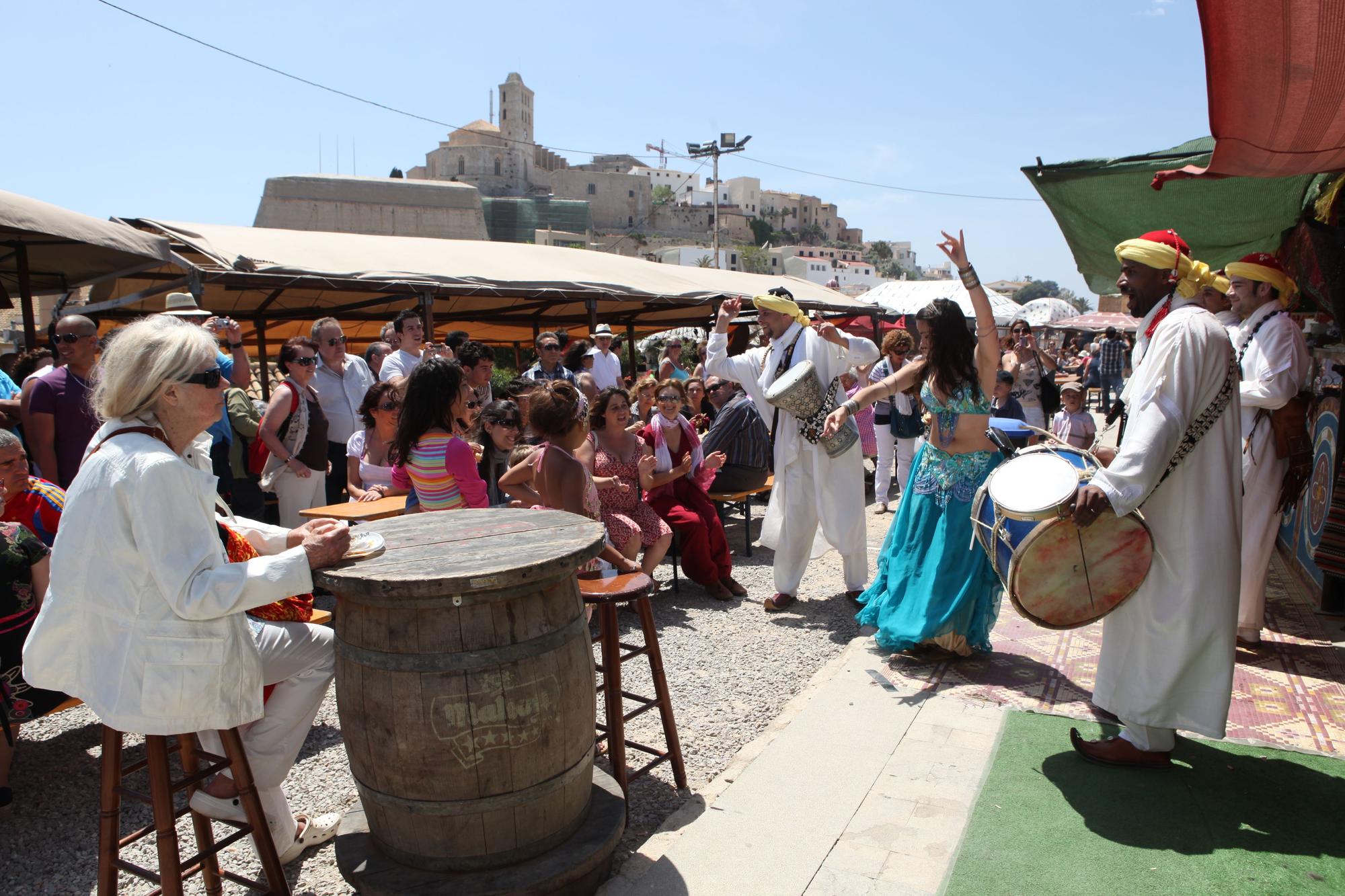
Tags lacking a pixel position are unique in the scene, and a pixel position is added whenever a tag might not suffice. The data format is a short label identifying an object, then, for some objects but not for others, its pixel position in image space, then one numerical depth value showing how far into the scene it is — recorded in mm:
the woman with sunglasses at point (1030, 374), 9680
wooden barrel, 2279
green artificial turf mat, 2545
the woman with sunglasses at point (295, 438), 5512
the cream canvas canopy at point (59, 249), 5320
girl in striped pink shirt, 4242
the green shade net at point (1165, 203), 5414
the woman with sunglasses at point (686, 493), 5953
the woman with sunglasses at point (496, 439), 6027
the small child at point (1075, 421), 8820
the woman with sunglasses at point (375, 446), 5426
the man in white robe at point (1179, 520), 2896
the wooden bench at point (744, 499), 7027
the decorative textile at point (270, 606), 2500
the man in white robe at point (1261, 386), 4352
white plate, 2426
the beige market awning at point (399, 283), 8031
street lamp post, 40309
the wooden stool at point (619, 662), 3027
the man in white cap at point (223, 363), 5465
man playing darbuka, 5270
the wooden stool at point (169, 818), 2293
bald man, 4988
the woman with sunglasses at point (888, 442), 8500
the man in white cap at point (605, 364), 9383
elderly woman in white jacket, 2115
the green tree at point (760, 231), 120750
